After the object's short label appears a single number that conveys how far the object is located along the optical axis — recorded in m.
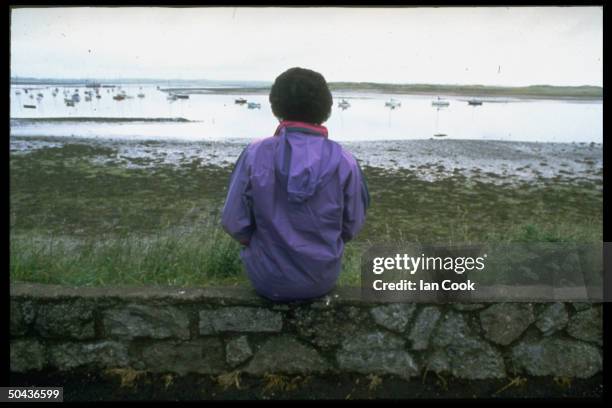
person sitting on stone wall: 2.23
